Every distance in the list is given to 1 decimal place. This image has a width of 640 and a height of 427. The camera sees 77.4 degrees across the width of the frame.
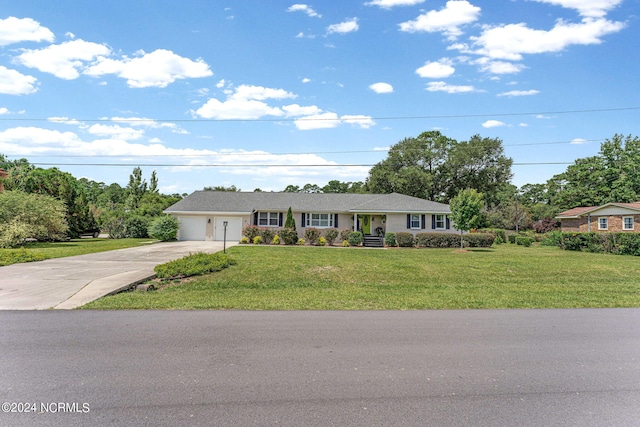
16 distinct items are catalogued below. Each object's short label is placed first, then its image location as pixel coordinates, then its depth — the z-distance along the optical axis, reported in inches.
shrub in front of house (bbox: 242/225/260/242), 1152.8
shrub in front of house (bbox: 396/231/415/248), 1075.3
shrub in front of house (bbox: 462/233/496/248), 1067.9
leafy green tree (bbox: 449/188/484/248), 962.7
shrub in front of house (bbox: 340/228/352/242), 1135.0
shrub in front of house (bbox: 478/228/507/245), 1409.9
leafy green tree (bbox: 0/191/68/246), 901.8
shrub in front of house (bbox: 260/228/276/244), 1146.0
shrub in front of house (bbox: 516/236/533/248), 1245.7
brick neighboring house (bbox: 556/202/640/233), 1323.8
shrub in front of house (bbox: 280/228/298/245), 1122.7
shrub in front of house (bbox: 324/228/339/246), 1133.1
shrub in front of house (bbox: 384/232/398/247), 1098.1
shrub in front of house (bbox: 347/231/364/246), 1115.9
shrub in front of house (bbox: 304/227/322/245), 1135.6
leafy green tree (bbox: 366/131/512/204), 1743.4
